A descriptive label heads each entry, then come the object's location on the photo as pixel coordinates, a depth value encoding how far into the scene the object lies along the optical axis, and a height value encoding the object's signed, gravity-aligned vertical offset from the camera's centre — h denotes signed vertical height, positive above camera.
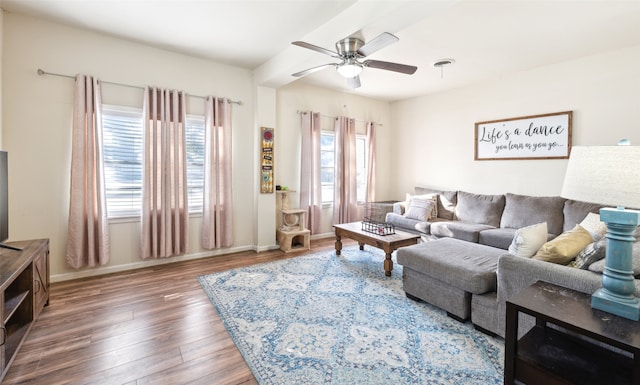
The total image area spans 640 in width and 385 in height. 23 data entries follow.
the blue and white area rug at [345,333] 1.78 -1.09
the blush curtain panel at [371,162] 5.69 +0.47
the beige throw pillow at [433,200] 4.67 -0.24
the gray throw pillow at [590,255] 1.70 -0.39
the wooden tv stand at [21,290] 1.75 -0.79
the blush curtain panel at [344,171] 5.21 +0.27
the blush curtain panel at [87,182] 3.08 +0.02
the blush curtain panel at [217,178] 3.92 +0.10
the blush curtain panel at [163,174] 3.49 +0.12
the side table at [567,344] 1.23 -0.79
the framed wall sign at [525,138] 3.84 +0.71
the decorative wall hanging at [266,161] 4.31 +0.37
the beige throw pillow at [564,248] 1.86 -0.38
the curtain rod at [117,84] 2.96 +1.14
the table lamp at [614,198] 1.19 -0.04
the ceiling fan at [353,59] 2.55 +1.14
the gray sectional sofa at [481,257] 1.87 -0.58
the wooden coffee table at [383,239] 3.27 -0.61
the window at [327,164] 5.19 +0.39
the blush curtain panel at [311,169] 4.84 +0.28
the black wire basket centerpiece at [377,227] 3.62 -0.52
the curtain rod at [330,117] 4.83 +1.22
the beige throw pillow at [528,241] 2.08 -0.38
